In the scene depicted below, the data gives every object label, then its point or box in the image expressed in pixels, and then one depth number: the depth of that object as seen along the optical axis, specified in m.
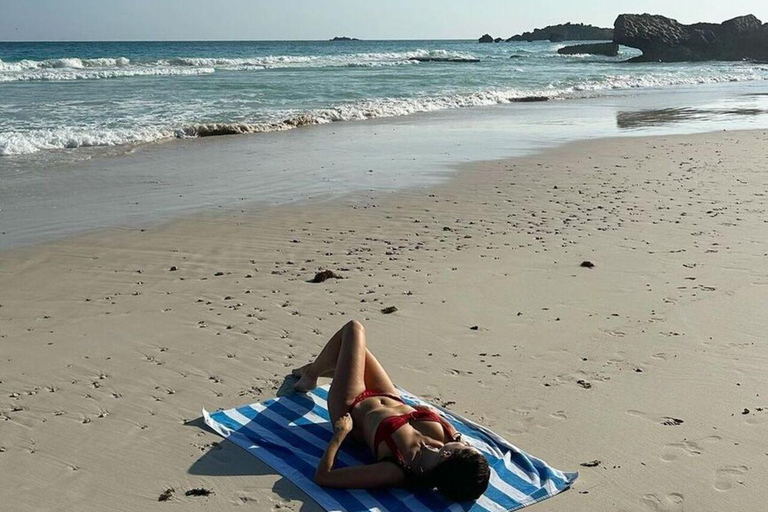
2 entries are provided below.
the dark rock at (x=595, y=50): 76.44
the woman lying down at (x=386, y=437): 3.77
